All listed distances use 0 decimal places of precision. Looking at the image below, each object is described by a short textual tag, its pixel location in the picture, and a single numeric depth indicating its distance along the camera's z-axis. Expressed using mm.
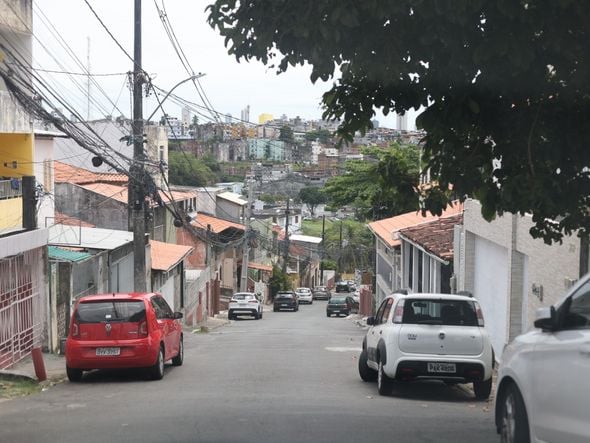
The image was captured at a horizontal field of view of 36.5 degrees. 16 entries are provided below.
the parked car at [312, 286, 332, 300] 79812
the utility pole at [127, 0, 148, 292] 24328
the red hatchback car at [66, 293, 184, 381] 15148
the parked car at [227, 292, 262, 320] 48312
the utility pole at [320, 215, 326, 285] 88794
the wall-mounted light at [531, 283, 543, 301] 15519
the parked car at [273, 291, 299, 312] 59594
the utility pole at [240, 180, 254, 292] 46556
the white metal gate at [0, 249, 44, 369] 17672
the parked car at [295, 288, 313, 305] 72562
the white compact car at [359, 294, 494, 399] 12891
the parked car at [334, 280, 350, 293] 89688
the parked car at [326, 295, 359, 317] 54531
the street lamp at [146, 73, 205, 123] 24078
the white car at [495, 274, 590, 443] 5559
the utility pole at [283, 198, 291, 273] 64212
